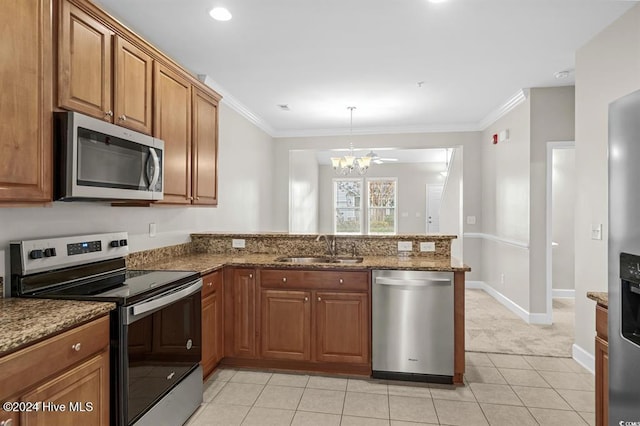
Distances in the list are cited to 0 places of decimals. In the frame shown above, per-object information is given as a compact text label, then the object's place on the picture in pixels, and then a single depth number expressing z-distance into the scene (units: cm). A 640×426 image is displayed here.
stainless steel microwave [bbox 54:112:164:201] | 174
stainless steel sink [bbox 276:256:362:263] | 325
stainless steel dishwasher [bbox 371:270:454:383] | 275
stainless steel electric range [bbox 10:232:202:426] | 176
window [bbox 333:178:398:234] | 975
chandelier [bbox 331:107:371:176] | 527
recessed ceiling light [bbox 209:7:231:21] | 256
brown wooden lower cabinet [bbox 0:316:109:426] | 125
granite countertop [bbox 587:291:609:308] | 163
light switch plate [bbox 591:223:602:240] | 289
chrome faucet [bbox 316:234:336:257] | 339
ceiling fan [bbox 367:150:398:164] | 805
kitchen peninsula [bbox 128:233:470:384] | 281
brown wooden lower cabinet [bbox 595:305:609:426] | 161
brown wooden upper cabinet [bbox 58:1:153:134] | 178
